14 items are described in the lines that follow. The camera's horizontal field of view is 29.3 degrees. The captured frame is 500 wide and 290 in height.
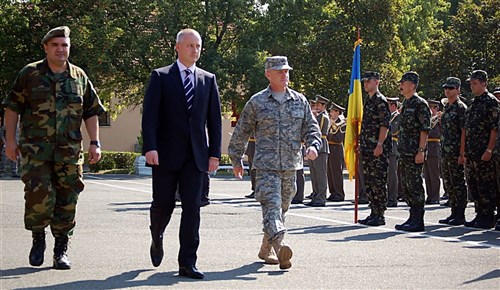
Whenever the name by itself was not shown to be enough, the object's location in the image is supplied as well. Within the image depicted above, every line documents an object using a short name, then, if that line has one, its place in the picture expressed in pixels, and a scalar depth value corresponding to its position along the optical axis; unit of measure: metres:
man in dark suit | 8.62
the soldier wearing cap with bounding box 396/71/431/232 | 13.11
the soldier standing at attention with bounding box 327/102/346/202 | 20.42
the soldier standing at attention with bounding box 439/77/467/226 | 14.16
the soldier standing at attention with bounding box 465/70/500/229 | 13.51
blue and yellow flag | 14.48
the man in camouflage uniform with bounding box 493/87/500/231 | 13.02
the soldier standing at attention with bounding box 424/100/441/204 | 19.92
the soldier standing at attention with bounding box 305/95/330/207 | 18.45
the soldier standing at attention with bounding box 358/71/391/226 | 13.87
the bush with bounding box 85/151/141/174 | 40.81
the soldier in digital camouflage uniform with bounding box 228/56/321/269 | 9.52
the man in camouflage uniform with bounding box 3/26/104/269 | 8.80
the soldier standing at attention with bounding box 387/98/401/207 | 18.84
